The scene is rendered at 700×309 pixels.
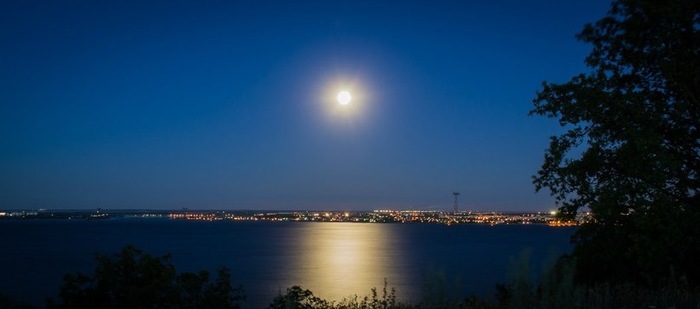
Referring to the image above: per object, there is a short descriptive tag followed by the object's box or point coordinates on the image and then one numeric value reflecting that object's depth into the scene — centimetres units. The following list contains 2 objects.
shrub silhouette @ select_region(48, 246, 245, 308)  1405
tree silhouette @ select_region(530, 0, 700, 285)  1234
